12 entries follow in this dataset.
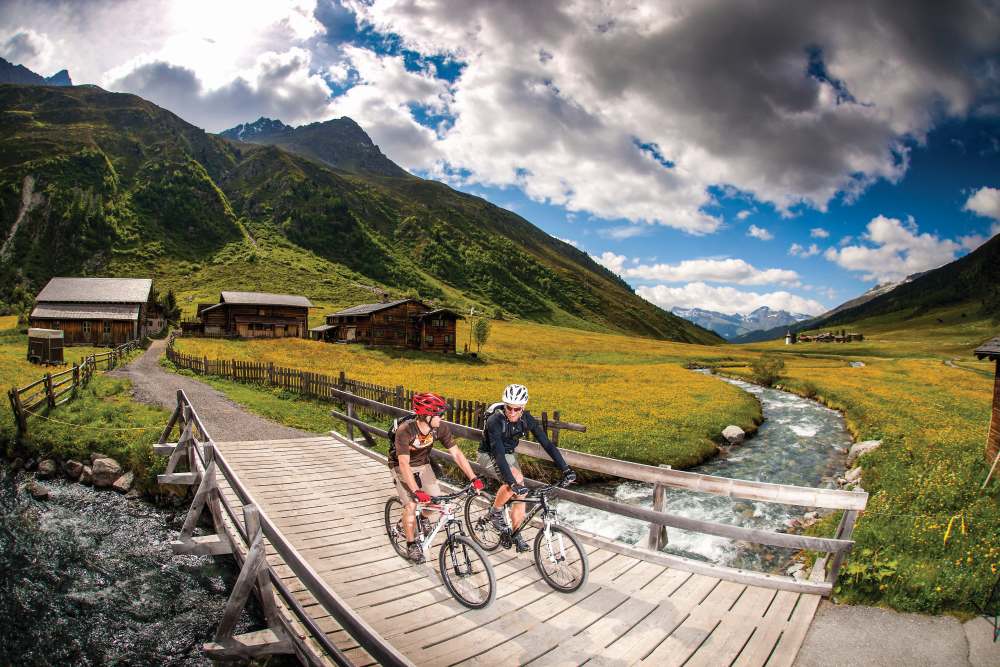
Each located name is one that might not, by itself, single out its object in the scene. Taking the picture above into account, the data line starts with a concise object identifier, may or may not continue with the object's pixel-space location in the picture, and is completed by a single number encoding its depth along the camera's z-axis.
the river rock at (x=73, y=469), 16.12
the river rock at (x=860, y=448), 20.84
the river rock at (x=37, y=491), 14.65
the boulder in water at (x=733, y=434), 25.16
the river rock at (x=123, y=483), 15.30
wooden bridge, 5.38
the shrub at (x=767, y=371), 49.25
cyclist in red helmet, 6.86
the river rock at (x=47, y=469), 16.22
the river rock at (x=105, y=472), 15.64
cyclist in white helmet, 6.80
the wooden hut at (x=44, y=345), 37.41
